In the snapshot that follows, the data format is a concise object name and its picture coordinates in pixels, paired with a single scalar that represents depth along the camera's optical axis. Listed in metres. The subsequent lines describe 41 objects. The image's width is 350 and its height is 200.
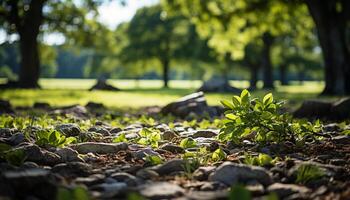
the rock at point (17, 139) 5.06
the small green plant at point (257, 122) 4.81
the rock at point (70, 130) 5.79
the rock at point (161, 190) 3.00
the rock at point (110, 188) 3.03
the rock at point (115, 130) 6.73
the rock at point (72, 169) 3.77
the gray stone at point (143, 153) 4.57
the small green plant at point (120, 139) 5.47
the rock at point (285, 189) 3.19
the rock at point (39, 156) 4.24
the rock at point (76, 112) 9.84
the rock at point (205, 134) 6.10
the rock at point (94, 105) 13.00
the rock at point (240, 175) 3.46
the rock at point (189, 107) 10.66
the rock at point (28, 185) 2.93
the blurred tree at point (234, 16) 23.59
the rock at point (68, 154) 4.42
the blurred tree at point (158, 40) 56.59
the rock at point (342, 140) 5.40
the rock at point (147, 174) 3.70
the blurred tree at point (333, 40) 20.69
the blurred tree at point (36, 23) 28.42
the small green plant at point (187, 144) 5.06
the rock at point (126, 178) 3.50
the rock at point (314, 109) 9.55
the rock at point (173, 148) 4.96
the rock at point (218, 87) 26.69
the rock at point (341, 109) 8.99
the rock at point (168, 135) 5.92
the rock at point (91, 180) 3.41
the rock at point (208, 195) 2.89
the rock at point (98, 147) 4.91
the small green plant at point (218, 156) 4.45
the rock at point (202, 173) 3.73
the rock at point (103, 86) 29.78
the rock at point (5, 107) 10.77
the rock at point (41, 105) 12.87
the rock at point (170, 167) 3.89
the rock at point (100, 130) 6.35
